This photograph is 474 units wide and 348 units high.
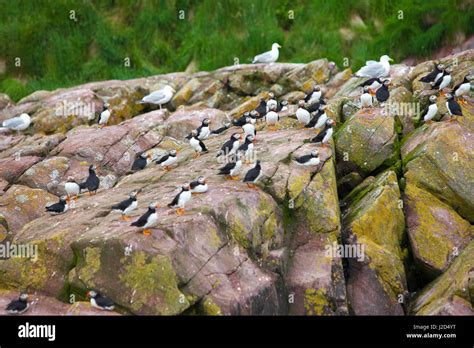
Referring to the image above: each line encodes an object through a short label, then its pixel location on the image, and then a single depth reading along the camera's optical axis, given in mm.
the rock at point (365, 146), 22281
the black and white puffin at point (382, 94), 23328
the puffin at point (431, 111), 22520
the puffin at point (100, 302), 15938
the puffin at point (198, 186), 18562
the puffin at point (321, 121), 22141
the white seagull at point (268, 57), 32250
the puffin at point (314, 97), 25297
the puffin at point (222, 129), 25516
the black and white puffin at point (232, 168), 19625
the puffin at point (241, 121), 23622
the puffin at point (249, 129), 22484
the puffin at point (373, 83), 24909
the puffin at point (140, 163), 22922
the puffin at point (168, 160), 21812
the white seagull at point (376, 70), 27375
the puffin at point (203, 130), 24016
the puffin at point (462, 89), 23062
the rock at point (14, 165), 24266
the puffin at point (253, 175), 19141
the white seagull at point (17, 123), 29094
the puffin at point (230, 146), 21127
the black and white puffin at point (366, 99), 23109
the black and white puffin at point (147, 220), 16781
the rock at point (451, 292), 17406
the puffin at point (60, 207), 19781
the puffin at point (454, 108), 22141
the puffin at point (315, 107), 23469
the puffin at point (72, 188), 21219
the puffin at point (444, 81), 23953
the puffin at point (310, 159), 20203
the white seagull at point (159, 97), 30088
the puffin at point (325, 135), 21344
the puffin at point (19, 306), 16078
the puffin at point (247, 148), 20578
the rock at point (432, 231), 19953
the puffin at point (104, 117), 26984
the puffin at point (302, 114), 23266
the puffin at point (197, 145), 22359
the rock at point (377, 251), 19078
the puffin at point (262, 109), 25031
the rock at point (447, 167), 20922
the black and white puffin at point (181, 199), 17719
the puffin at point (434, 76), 24653
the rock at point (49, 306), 15818
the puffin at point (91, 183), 21141
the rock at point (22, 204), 21688
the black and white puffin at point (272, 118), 23633
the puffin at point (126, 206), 17938
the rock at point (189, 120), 27191
